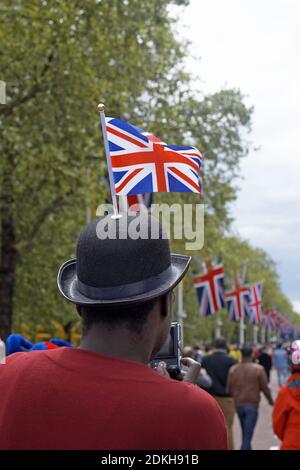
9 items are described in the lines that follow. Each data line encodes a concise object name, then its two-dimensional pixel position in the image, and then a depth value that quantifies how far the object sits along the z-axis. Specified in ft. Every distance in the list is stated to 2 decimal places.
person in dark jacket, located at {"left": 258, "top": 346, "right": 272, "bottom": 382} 82.58
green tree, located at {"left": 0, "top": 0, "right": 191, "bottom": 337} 57.26
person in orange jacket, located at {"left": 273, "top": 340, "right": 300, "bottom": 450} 23.86
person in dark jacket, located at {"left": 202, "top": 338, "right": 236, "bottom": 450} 44.65
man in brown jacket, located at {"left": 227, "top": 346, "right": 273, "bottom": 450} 43.75
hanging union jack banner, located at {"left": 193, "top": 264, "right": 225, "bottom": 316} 95.77
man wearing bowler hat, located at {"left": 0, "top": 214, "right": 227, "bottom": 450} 7.38
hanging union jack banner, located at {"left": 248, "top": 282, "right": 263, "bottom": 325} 149.48
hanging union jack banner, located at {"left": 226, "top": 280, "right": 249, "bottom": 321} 135.37
